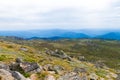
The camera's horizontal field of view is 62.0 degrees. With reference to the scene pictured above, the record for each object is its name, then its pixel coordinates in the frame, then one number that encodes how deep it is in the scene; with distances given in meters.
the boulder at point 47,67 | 26.74
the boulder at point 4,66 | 21.88
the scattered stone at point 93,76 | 30.84
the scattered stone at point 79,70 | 30.76
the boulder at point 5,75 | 16.69
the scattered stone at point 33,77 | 23.02
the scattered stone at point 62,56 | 44.94
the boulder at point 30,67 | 23.64
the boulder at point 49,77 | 23.55
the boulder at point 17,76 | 18.57
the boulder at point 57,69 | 27.28
